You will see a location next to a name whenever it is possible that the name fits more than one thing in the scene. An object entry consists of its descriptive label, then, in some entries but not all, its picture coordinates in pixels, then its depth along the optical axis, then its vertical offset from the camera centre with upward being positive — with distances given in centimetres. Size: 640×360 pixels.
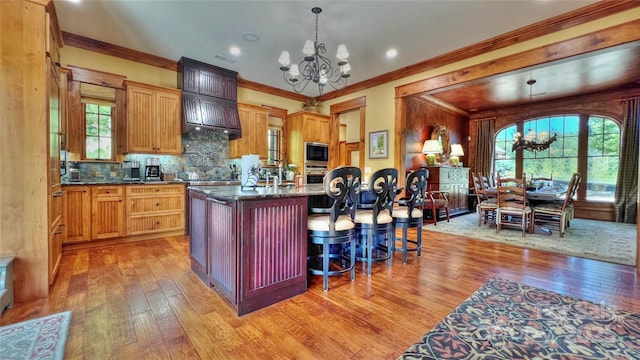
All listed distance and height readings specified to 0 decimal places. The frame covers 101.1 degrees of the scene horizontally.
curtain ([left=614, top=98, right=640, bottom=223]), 566 +19
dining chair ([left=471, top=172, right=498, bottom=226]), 501 -52
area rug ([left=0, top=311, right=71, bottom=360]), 149 -102
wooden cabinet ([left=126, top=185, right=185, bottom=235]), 393 -53
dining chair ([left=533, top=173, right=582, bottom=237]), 437 -55
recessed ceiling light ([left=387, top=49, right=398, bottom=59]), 420 +200
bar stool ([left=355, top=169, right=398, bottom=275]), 274 -43
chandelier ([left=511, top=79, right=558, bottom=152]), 536 +74
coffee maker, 442 +6
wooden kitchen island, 197 -57
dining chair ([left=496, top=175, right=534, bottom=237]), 441 -48
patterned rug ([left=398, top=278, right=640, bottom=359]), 154 -104
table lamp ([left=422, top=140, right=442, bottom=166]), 600 +59
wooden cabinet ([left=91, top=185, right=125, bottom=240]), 365 -53
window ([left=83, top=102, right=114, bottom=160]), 408 +68
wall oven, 633 +10
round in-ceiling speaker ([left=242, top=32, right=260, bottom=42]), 373 +200
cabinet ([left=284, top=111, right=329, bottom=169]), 620 +106
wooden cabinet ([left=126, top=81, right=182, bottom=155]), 413 +90
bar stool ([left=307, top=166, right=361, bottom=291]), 232 -41
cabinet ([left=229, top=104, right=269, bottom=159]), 545 +90
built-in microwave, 624 +56
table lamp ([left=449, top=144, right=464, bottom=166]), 695 +61
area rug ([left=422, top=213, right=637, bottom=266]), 350 -101
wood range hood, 457 +144
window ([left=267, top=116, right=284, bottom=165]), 635 +86
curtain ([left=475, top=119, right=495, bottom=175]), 763 +86
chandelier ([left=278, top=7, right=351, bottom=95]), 282 +133
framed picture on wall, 540 +66
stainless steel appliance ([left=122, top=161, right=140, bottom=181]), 433 +6
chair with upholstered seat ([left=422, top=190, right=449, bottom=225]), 532 -58
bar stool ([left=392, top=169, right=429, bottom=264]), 310 -44
